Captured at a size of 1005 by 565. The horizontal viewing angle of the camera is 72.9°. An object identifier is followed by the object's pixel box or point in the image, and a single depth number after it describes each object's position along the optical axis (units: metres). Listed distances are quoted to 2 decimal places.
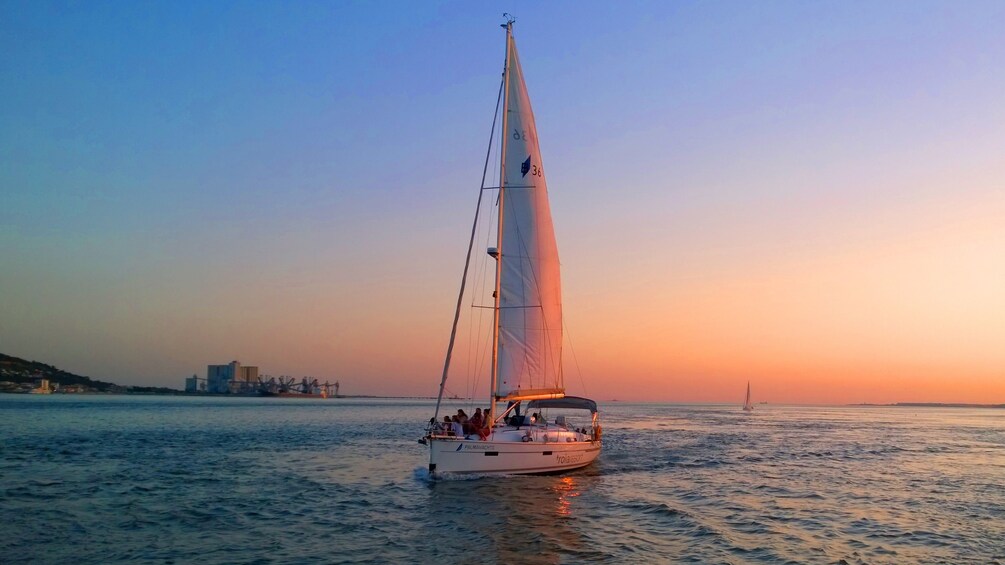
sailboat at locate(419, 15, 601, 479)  29.27
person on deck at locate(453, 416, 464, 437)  27.22
